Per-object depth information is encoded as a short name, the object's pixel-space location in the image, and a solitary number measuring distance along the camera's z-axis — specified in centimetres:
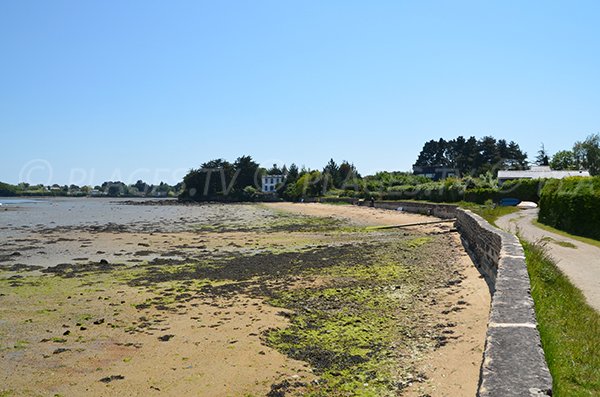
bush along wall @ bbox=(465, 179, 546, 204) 3918
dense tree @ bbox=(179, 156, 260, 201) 11688
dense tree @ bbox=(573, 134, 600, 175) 7712
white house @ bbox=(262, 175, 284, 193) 13438
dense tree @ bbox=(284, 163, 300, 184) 10825
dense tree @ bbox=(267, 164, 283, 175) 14850
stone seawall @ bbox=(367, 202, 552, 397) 331
